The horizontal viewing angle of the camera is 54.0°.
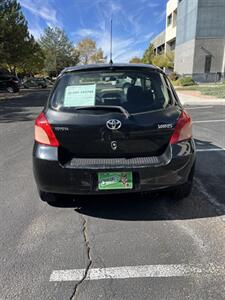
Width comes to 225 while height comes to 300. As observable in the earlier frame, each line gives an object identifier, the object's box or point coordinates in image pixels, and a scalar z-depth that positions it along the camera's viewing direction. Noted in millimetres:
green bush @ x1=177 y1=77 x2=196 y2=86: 25366
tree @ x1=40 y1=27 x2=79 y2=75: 46503
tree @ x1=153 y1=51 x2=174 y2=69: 39502
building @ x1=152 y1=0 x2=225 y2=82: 28048
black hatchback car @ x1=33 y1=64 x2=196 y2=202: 2282
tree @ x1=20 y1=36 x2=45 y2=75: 26163
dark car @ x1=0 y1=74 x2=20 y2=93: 21722
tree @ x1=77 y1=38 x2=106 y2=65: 59726
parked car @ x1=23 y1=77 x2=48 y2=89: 32733
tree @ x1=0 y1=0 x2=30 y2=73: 20388
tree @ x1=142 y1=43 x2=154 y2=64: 48211
